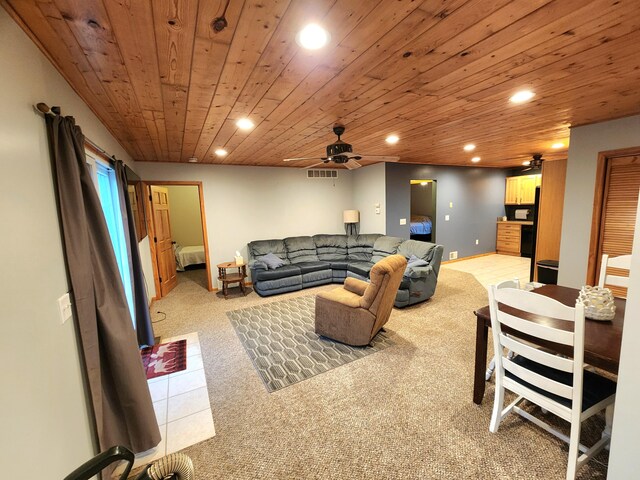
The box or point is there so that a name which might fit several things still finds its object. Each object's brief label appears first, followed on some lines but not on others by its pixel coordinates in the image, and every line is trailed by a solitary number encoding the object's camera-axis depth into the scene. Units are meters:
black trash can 4.25
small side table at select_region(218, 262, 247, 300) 4.91
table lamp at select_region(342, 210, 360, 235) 6.34
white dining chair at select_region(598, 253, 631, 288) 2.18
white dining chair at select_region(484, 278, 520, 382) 1.99
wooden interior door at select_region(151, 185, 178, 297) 5.08
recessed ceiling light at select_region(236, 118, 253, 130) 2.70
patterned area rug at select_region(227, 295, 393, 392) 2.64
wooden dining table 1.37
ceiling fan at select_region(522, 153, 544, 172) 5.44
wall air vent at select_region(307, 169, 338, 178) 6.25
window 2.89
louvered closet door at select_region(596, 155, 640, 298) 2.91
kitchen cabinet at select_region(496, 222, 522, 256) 7.32
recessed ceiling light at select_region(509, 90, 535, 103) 2.19
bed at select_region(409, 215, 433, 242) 6.61
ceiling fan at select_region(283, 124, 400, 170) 2.92
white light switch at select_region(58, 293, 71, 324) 1.33
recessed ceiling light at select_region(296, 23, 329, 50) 1.30
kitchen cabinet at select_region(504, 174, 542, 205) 7.09
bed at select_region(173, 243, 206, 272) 6.95
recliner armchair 2.77
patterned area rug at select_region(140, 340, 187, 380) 2.78
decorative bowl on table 1.70
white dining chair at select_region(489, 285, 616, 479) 1.39
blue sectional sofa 4.16
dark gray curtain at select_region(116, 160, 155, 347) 2.86
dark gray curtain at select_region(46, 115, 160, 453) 1.43
